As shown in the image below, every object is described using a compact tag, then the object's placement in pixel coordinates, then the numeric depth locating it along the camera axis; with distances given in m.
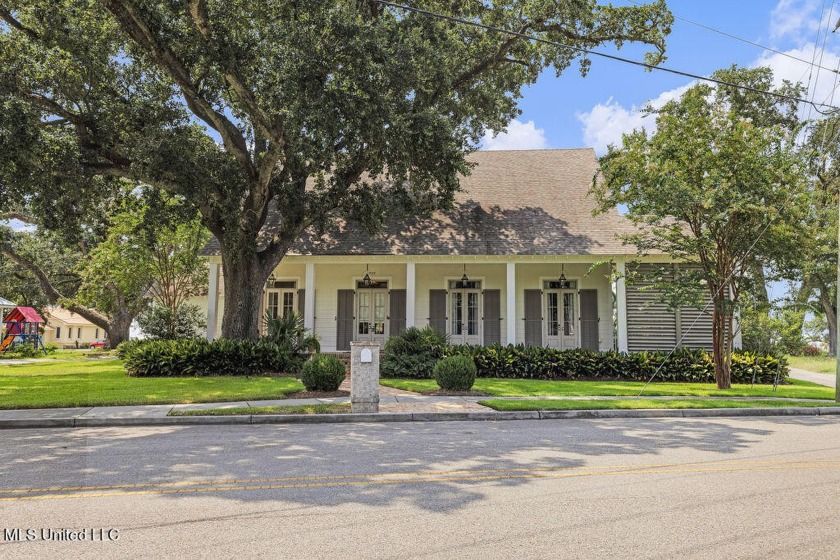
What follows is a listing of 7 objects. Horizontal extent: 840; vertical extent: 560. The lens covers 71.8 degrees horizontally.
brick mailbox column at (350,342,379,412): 10.52
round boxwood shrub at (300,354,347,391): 12.64
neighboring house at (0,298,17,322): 28.46
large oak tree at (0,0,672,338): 13.50
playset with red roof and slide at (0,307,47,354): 29.96
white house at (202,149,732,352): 19.47
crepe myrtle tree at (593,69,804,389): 13.72
